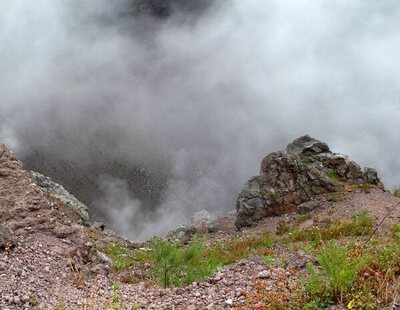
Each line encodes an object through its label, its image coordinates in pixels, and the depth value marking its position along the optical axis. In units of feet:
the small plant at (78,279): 41.39
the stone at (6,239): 43.47
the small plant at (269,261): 42.79
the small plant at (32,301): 35.27
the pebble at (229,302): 32.40
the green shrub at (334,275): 27.25
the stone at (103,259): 55.10
